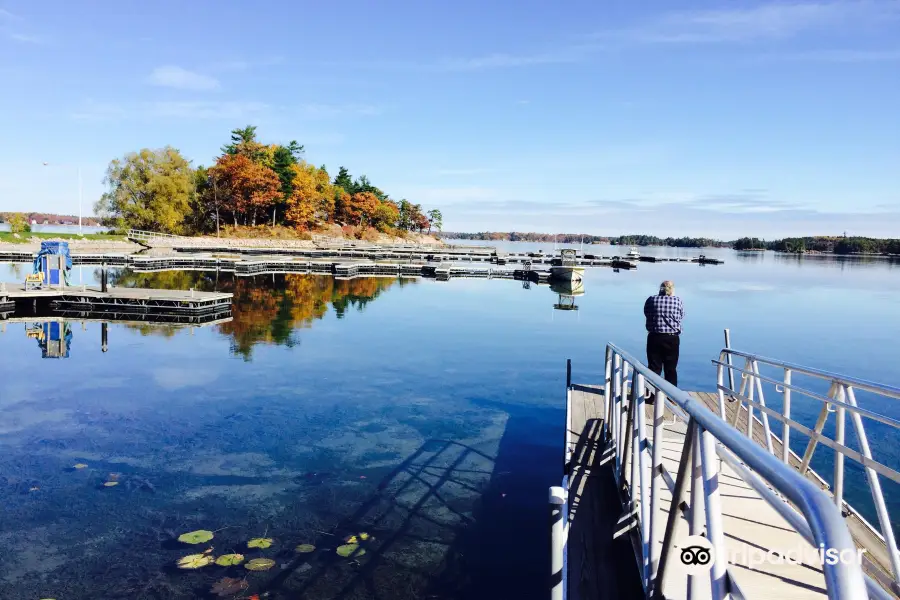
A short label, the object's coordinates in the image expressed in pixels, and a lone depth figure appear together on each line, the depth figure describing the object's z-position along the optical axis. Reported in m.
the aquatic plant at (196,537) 7.98
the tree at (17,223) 64.62
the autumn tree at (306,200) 92.06
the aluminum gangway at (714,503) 1.95
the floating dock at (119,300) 27.73
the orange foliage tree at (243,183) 84.75
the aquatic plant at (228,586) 6.82
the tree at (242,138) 95.44
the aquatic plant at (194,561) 7.36
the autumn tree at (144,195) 76.62
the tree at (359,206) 111.62
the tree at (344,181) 120.44
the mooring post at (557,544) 3.17
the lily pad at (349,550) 7.80
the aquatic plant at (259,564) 7.36
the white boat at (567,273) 51.59
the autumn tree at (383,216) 119.17
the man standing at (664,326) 9.15
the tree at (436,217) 173.38
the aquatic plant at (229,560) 7.43
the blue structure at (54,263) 29.92
